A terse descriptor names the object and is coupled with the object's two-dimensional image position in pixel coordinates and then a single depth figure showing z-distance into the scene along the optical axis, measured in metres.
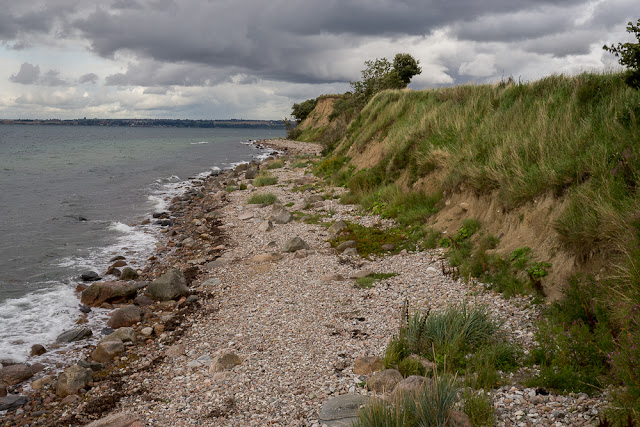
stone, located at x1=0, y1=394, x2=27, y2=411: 7.98
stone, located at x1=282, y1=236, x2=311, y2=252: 14.95
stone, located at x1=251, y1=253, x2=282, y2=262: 14.59
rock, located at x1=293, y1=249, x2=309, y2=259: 14.30
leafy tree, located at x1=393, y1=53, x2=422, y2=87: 46.93
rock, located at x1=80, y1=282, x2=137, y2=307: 13.00
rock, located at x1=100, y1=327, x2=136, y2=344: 10.27
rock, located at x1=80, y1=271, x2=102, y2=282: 14.95
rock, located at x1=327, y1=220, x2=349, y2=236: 16.23
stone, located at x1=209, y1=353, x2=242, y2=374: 7.92
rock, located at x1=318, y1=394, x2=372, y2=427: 5.71
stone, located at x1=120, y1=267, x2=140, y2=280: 14.99
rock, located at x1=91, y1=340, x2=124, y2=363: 9.56
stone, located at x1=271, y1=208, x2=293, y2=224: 19.20
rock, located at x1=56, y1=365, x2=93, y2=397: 8.30
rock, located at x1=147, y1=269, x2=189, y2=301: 12.66
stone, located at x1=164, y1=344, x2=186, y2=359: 9.18
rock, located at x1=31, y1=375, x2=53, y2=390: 8.67
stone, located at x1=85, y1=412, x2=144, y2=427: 6.46
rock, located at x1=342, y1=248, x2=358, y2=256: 13.79
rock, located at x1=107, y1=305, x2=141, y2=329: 11.44
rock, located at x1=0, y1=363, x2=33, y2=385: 8.84
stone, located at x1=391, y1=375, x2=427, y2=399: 5.31
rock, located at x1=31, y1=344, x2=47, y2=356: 9.98
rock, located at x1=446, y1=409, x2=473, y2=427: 4.99
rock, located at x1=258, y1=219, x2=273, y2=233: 18.53
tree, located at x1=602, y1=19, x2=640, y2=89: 9.21
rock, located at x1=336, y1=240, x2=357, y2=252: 14.34
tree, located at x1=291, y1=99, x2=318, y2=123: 96.68
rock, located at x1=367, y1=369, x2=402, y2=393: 6.34
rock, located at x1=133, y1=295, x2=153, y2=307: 12.70
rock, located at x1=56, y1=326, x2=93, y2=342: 10.65
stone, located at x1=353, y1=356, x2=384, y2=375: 7.06
